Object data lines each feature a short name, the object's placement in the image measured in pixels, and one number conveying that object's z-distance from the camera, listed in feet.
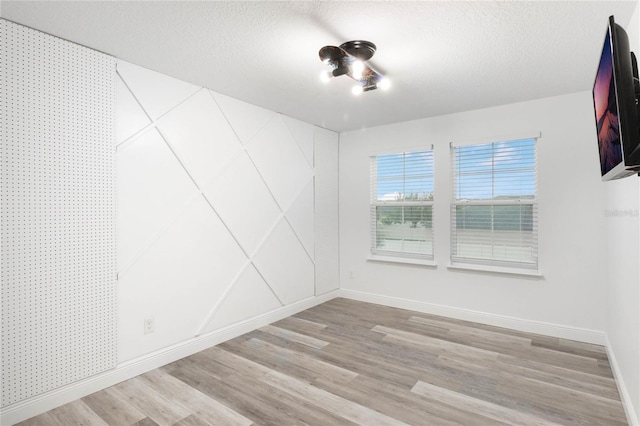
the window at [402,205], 14.85
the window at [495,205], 12.47
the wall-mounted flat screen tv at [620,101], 4.42
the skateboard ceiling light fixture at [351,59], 7.72
